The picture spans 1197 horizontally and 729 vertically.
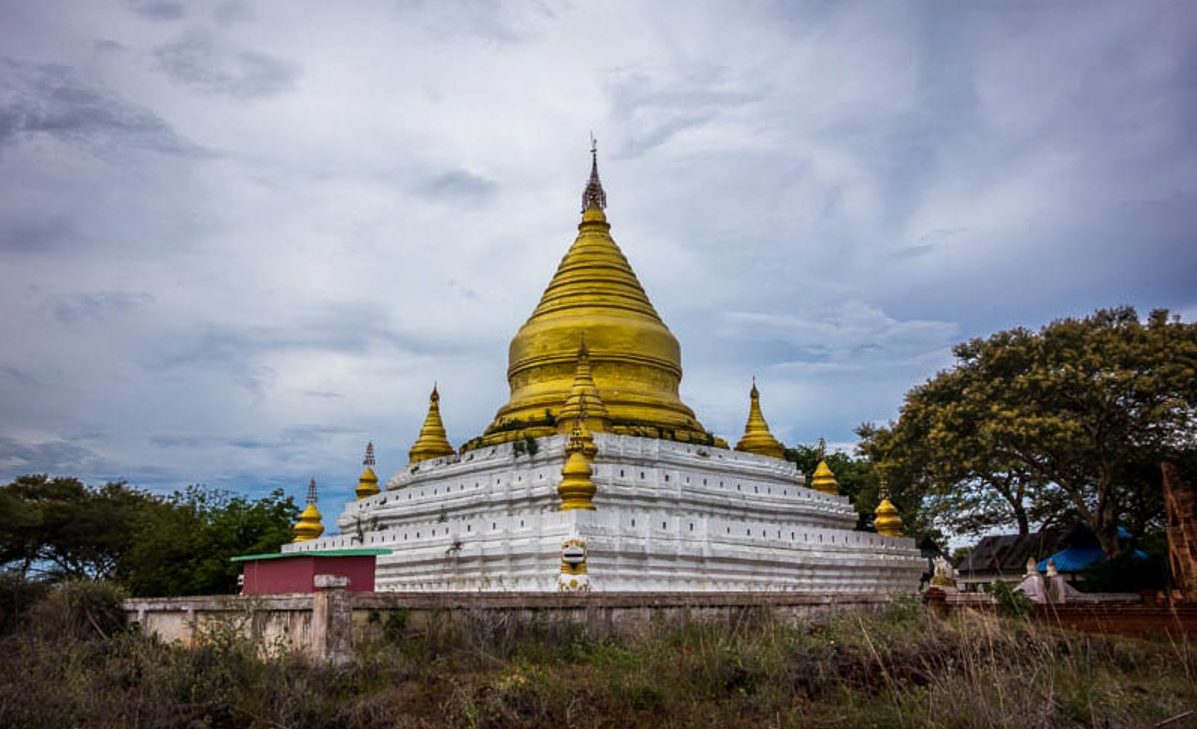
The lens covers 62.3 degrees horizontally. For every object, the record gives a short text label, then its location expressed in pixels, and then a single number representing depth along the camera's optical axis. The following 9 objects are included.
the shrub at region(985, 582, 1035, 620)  17.11
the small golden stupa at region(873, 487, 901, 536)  32.25
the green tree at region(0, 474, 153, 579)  42.16
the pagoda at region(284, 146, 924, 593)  24.50
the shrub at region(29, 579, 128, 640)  16.45
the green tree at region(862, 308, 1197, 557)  27.12
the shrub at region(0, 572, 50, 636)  18.45
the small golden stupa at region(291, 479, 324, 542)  32.47
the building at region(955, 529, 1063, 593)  37.81
